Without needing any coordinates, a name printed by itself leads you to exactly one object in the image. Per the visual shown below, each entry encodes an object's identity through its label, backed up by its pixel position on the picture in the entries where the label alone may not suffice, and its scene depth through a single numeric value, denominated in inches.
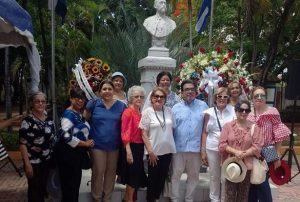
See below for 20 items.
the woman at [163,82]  150.0
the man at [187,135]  142.1
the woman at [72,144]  131.3
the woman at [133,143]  136.2
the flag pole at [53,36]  238.8
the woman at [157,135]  137.0
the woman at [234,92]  147.0
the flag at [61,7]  259.4
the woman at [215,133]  140.8
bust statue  202.0
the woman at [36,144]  128.0
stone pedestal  195.6
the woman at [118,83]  150.6
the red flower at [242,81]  173.9
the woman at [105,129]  137.2
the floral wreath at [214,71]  172.3
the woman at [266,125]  131.1
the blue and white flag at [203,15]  287.1
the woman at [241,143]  125.7
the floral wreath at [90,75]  152.0
